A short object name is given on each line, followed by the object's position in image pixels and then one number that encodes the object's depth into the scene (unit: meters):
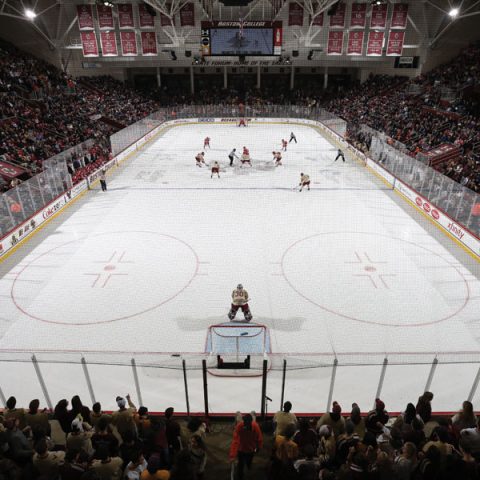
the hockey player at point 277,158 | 20.45
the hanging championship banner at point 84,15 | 31.61
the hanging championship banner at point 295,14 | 32.44
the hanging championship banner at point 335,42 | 32.22
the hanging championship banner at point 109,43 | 32.59
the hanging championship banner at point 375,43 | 31.00
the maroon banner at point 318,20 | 32.31
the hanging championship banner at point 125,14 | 32.28
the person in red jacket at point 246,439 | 4.17
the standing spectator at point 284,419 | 4.41
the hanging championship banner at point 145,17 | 32.56
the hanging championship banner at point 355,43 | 31.97
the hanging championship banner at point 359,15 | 30.92
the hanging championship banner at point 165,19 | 33.13
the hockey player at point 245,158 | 20.34
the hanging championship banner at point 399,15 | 29.89
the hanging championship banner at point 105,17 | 31.69
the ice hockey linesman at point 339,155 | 20.96
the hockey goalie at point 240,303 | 8.02
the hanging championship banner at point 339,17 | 31.45
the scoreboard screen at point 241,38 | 29.19
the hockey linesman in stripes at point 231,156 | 20.44
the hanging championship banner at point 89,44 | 32.16
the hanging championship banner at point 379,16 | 30.17
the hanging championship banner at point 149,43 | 33.59
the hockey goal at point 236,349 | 6.57
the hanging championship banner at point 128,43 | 33.06
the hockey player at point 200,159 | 20.08
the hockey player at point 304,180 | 16.67
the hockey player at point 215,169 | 18.55
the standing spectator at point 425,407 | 4.70
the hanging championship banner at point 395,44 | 30.80
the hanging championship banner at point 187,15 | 33.12
